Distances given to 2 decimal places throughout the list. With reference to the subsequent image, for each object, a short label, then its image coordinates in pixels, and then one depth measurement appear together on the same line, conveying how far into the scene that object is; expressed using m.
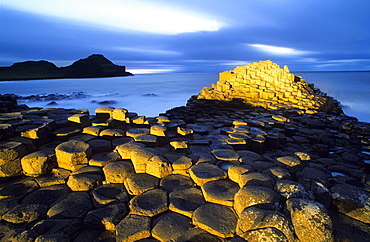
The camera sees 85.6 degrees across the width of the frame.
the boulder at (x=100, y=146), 3.72
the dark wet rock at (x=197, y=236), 2.04
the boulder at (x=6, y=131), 3.61
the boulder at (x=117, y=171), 3.05
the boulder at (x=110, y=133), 4.23
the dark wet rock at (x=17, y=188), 2.82
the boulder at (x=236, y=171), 2.93
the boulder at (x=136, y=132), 4.40
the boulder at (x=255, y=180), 2.69
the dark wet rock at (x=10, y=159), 3.17
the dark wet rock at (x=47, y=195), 2.73
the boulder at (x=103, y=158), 3.35
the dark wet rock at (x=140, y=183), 2.82
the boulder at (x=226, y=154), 3.69
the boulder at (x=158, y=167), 3.12
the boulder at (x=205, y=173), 2.91
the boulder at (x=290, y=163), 3.53
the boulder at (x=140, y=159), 3.21
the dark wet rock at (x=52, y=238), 1.97
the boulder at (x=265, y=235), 1.94
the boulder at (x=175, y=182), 2.89
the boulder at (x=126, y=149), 3.49
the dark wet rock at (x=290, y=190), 2.50
